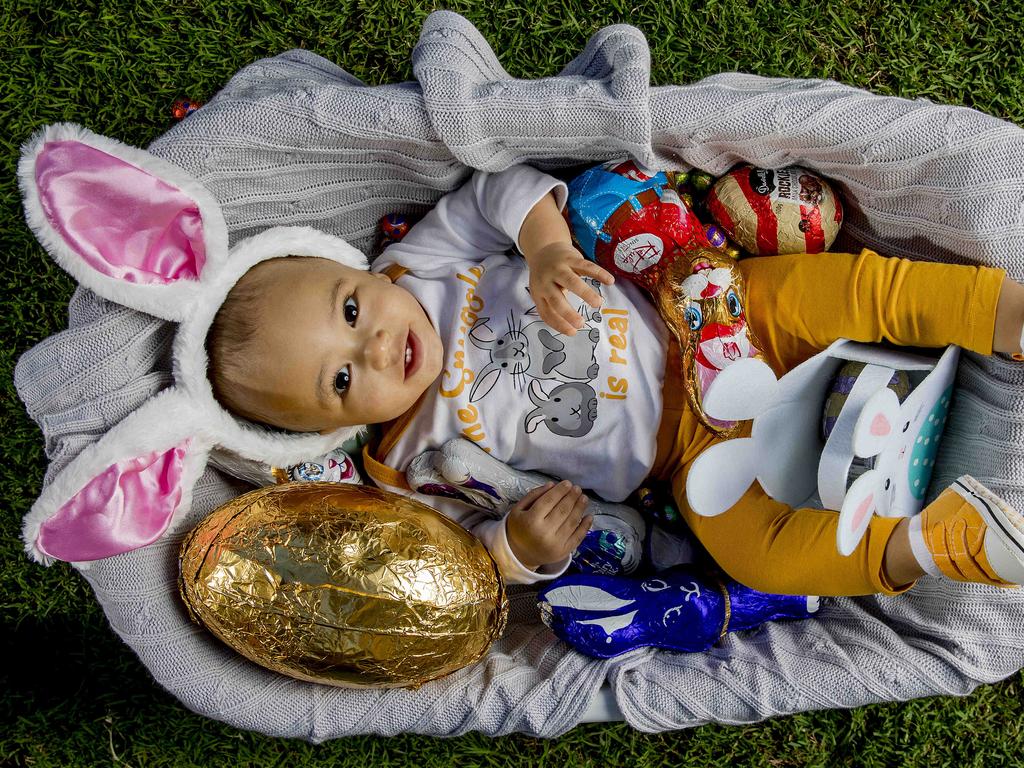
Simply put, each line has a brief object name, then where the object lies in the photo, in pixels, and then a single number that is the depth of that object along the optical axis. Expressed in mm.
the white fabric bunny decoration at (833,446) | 1150
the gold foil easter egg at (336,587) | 1182
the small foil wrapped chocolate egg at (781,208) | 1313
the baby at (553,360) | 1201
